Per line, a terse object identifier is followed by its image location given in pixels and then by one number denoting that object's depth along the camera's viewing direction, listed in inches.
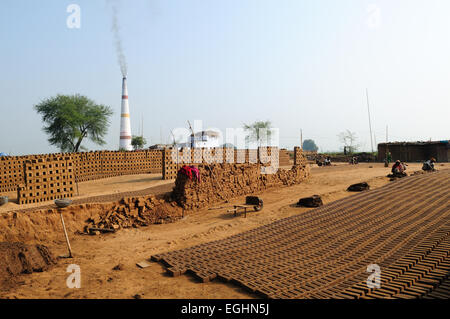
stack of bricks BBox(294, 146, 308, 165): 748.0
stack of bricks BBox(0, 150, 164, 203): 401.1
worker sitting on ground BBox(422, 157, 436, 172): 636.1
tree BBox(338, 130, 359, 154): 1585.8
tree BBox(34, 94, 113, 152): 1131.9
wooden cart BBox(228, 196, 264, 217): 402.2
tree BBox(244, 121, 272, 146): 1977.1
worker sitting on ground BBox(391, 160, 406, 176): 572.7
